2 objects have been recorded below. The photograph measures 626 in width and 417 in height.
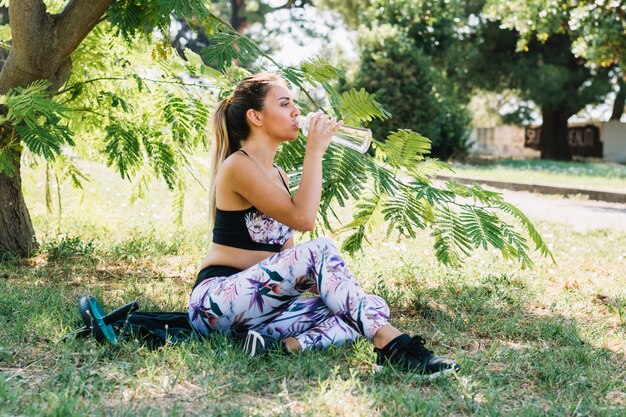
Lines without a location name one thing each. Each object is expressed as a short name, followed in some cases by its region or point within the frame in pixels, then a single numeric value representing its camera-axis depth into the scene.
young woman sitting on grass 3.29
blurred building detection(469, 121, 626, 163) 29.45
